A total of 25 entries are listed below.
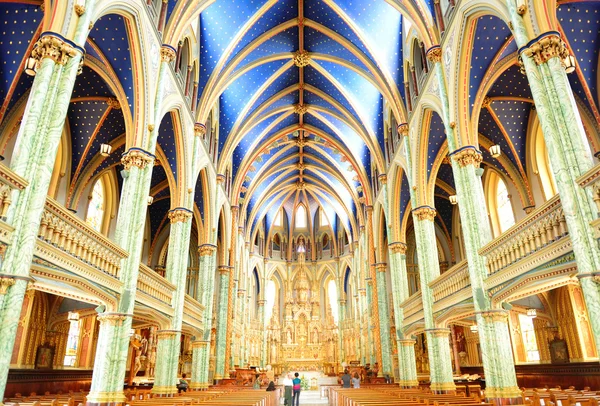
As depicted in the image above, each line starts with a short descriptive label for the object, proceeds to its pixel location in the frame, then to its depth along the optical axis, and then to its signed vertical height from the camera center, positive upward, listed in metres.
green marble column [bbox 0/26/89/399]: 6.84 +3.56
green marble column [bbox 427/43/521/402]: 10.49 +2.69
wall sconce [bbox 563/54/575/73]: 8.54 +5.72
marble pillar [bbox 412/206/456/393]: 14.76 +2.30
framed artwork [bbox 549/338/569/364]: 17.05 +0.49
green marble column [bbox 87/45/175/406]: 10.20 +2.70
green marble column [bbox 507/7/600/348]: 7.08 +3.86
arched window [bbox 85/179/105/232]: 20.05 +7.42
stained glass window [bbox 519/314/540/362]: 19.16 +1.11
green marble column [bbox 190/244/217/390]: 19.16 +2.75
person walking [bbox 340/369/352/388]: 20.09 -0.60
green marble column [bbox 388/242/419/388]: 19.31 +2.43
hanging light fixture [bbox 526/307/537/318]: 15.40 +1.78
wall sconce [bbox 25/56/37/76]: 8.65 +5.91
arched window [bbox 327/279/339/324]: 40.88 +6.45
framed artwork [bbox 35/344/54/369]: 17.30 +0.51
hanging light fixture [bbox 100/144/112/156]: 14.66 +7.18
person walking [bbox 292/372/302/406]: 15.94 -0.66
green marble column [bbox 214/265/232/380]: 23.34 +2.64
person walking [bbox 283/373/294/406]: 15.48 -0.95
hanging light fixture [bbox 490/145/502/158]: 14.27 +6.79
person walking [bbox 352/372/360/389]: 20.26 -0.74
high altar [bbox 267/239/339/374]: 37.84 +2.79
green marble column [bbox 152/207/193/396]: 14.41 +2.23
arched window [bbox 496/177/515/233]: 19.86 +7.12
